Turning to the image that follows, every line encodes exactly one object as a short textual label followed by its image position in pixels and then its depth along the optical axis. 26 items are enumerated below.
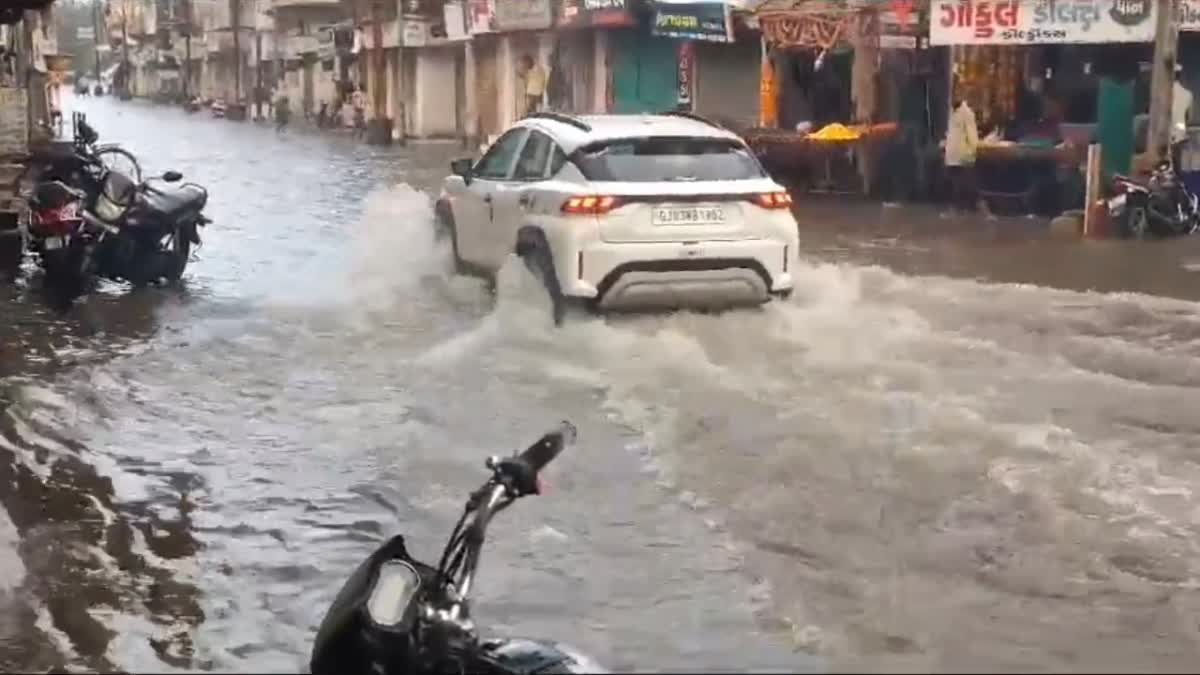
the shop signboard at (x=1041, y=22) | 19.31
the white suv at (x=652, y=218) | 10.38
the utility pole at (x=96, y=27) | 96.50
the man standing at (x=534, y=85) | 40.22
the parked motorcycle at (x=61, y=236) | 13.11
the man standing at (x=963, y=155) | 21.55
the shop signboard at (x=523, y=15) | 39.38
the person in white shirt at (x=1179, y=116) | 19.56
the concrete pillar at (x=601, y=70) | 35.66
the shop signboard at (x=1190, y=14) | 19.61
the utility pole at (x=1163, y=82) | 18.53
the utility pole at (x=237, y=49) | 84.12
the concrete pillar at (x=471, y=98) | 47.16
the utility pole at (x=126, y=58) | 110.19
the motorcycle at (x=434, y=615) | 2.94
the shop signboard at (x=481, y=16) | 43.19
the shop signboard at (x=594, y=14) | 33.41
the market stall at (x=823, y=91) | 23.62
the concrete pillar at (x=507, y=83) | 43.56
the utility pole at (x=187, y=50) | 97.31
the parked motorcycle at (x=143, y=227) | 14.04
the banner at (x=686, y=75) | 30.69
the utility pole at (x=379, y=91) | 48.59
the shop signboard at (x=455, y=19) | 46.75
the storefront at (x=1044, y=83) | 19.92
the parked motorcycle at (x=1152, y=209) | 18.03
